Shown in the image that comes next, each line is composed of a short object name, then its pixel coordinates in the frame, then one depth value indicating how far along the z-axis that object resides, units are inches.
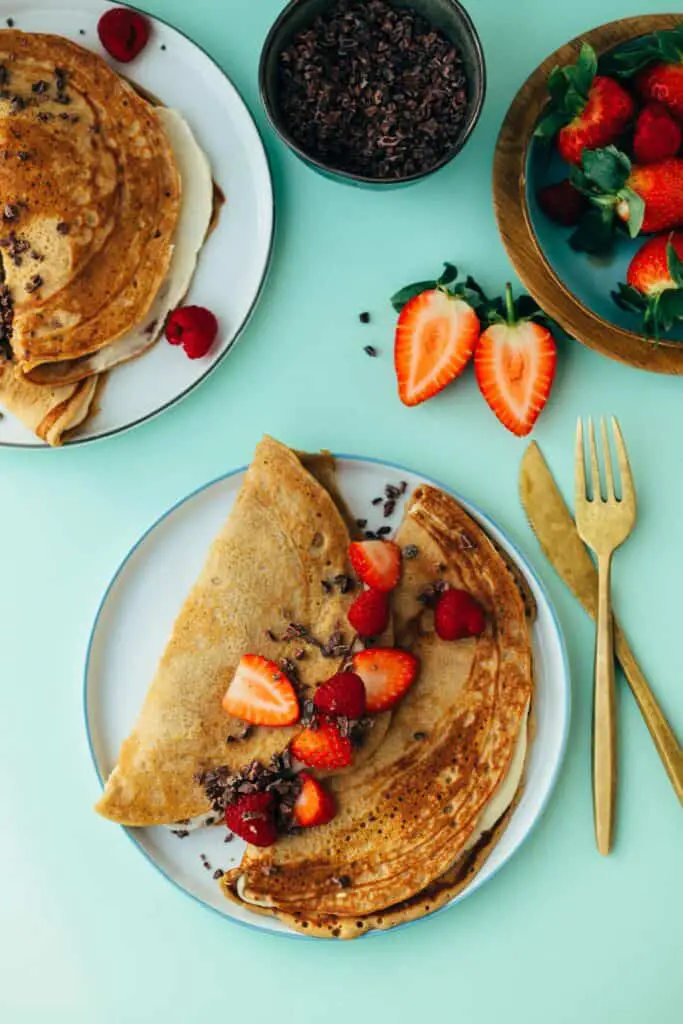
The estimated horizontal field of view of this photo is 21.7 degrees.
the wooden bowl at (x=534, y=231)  31.6
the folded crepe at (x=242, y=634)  31.4
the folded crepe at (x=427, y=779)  31.4
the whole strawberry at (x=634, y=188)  30.0
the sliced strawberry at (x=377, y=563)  31.3
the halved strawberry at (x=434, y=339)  31.8
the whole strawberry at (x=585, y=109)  30.3
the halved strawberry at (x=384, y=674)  31.0
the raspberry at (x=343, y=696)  30.5
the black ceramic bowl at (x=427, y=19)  30.7
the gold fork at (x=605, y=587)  31.7
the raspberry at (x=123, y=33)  32.0
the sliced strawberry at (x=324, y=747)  30.7
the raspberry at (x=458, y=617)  31.1
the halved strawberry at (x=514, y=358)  31.8
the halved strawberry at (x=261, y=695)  31.2
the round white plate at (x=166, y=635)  31.7
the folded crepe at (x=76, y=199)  31.2
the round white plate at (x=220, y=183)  32.3
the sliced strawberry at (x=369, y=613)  31.0
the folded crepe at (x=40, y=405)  32.0
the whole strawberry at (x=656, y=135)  30.0
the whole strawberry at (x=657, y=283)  30.6
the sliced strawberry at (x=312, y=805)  31.1
